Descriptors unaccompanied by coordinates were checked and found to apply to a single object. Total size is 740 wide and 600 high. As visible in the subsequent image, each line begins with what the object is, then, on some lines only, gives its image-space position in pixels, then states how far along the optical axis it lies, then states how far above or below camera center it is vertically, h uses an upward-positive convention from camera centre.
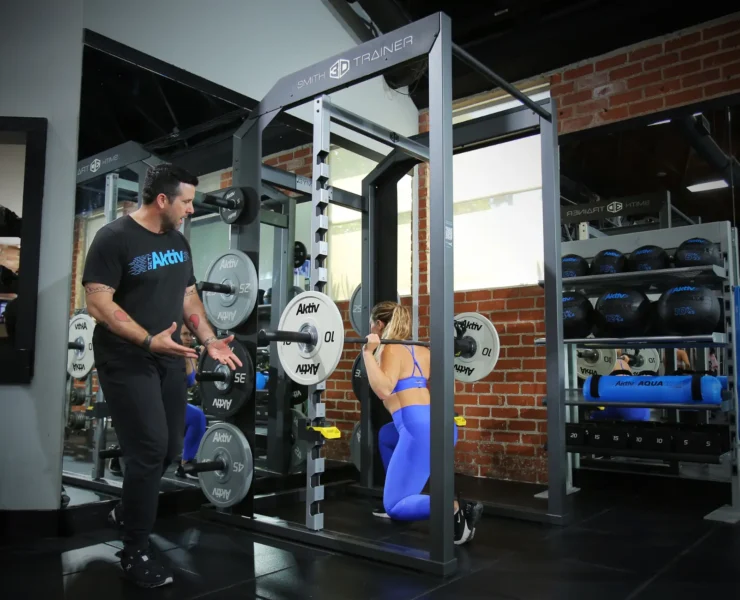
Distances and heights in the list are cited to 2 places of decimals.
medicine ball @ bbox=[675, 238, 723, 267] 3.52 +0.62
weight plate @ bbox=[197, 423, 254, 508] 3.23 -0.51
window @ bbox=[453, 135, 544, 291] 4.68 +1.13
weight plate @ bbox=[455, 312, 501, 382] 3.77 +0.10
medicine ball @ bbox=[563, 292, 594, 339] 3.89 +0.30
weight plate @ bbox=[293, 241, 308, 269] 4.99 +0.87
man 2.33 +0.08
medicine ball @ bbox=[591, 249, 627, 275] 3.86 +0.63
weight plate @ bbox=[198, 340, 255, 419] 3.32 -0.12
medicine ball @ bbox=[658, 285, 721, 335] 3.45 +0.30
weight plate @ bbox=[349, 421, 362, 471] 4.38 -0.57
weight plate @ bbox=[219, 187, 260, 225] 3.51 +0.89
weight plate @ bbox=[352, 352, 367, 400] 4.29 -0.07
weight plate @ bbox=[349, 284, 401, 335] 4.45 +0.40
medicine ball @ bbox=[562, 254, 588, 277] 4.04 +0.63
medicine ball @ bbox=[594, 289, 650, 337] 3.73 +0.31
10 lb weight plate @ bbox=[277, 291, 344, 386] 2.77 +0.12
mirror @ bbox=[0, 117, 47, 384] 3.09 +0.64
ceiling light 5.20 +1.51
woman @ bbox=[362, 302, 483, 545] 2.96 -0.30
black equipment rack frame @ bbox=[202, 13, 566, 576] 2.52 +0.70
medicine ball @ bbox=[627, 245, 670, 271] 3.75 +0.63
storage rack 3.43 +0.16
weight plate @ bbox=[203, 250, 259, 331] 3.31 +0.39
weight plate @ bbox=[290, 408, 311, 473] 4.42 -0.60
